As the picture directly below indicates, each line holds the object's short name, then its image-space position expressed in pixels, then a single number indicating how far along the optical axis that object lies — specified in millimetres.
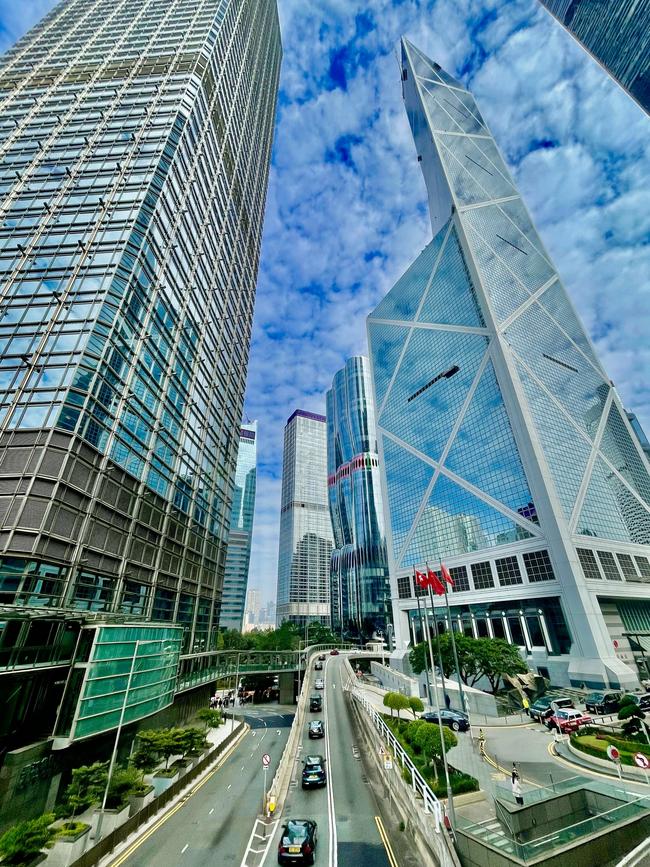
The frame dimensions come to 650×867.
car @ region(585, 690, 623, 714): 38531
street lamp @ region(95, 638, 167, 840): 18802
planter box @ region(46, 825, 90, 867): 16562
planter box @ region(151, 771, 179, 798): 26339
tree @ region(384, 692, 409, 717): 33331
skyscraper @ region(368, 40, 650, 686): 65500
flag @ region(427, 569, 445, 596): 26328
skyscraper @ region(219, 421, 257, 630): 192125
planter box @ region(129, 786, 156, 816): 22203
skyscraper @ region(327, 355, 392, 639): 159625
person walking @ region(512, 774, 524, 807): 15086
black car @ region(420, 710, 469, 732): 31750
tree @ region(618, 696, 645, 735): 28719
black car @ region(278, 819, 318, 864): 16516
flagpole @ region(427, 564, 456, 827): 14273
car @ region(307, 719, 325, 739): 40062
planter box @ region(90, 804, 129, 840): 20217
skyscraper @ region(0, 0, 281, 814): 26672
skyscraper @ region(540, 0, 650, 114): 81750
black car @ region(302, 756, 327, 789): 25984
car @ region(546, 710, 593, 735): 32438
